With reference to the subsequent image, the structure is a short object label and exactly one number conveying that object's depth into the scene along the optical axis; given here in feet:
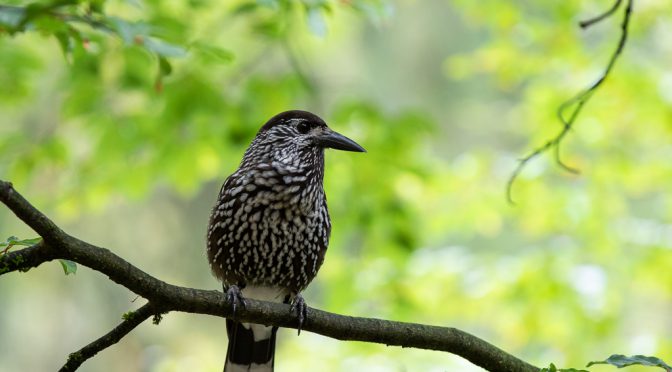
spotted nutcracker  25.76
